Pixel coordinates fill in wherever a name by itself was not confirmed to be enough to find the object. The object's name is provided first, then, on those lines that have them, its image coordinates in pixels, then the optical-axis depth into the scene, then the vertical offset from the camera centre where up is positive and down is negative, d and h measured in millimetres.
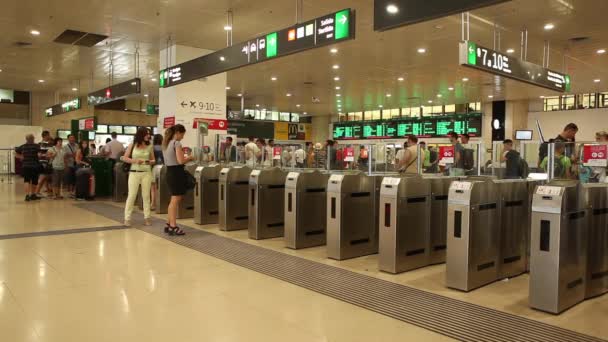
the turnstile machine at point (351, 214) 5391 -739
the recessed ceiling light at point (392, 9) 4504 +1422
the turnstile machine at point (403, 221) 4793 -724
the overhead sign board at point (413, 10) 3994 +1329
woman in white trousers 7129 -275
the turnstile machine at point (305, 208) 5926 -740
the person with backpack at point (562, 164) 4254 -88
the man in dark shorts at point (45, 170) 10992 -480
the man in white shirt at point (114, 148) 10750 +44
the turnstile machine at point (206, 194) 7688 -726
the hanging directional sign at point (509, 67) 6340 +1365
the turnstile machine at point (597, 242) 4137 -814
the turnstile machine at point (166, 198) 8531 -901
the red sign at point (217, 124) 10789 +647
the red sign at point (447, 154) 5520 -6
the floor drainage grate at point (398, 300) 3224 -1247
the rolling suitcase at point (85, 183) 10921 -790
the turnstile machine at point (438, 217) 5254 -742
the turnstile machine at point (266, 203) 6504 -738
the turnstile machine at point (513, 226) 4699 -766
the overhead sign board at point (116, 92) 9664 +1329
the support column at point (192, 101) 10406 +1163
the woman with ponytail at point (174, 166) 6453 -214
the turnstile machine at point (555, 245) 3674 -740
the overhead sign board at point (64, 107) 14443 +1408
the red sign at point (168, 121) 10305 +675
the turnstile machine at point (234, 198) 7109 -730
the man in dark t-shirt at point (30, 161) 10305 -259
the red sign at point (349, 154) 6207 -19
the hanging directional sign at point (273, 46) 5359 +1454
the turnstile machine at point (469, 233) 4215 -744
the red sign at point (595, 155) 4184 -1
